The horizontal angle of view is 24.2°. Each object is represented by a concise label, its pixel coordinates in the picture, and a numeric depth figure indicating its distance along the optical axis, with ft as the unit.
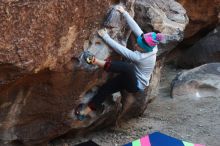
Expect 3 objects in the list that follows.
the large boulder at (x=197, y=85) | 28.58
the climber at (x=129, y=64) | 18.48
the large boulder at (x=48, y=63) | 15.40
